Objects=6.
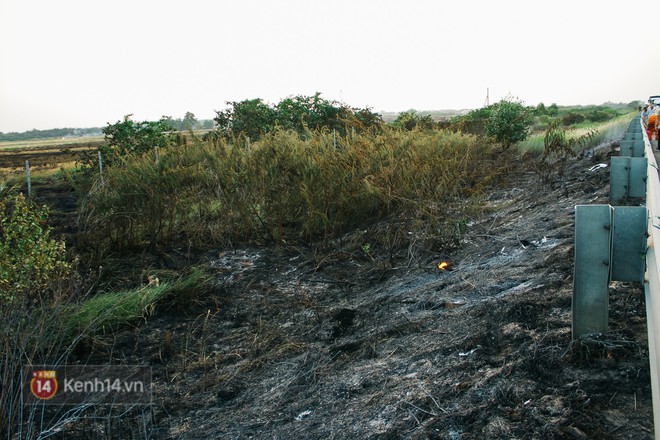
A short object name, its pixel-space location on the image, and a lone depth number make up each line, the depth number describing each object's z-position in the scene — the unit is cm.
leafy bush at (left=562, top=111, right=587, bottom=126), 4591
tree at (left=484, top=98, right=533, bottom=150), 1950
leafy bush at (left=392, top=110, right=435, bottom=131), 2670
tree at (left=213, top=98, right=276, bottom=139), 2483
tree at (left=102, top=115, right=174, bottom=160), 1983
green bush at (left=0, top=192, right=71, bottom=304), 586
